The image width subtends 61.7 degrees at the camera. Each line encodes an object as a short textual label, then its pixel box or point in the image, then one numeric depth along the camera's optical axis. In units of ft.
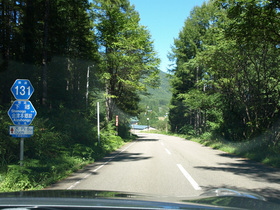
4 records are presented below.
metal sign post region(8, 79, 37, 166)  22.95
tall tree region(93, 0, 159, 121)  88.43
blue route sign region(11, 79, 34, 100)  23.18
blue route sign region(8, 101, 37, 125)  23.03
